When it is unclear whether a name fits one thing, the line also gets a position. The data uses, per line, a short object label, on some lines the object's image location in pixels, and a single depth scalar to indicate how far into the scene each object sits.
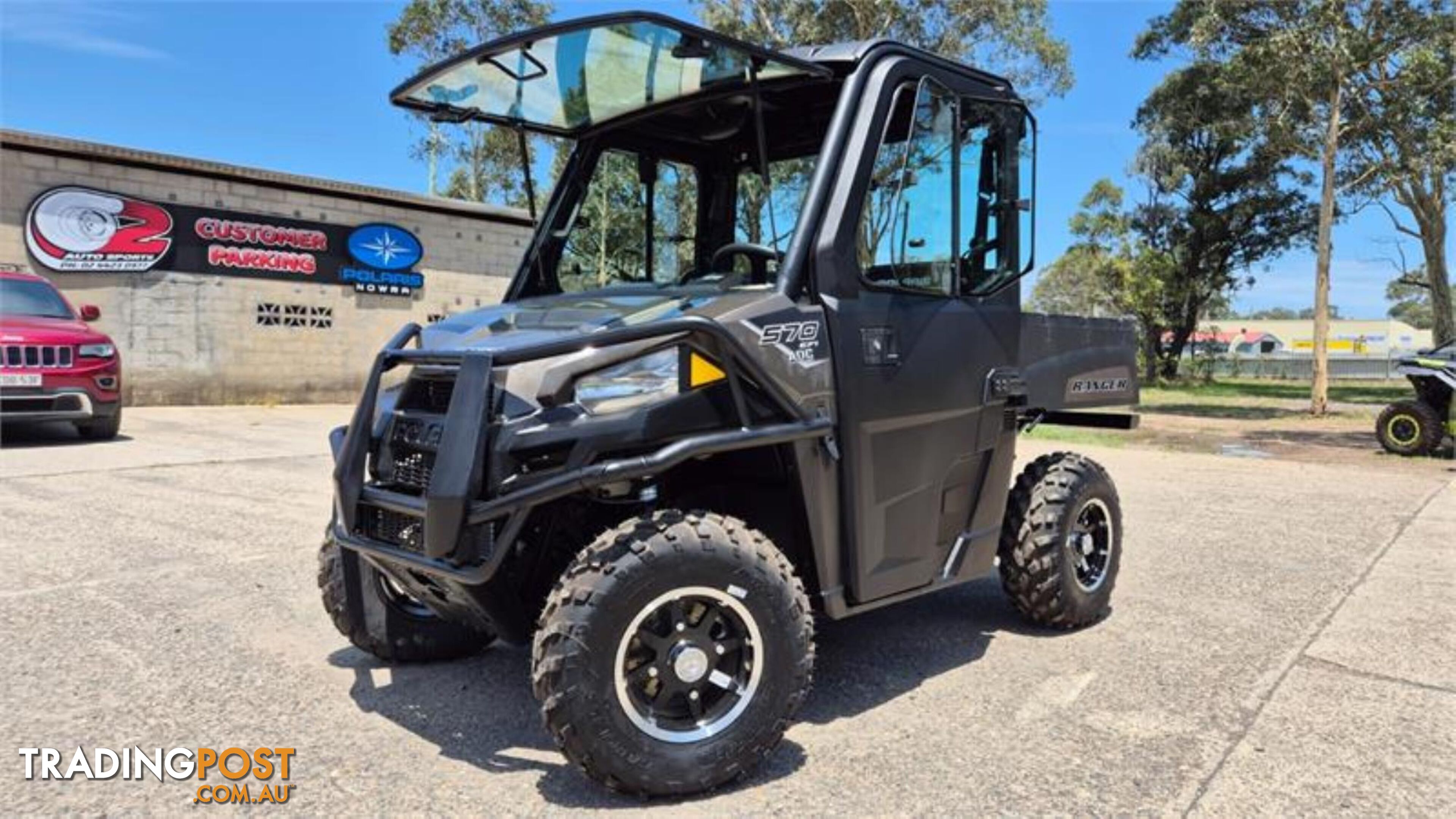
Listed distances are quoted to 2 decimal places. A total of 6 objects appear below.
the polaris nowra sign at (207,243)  15.52
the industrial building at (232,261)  15.55
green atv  13.62
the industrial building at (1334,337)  93.81
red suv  9.80
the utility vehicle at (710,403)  2.74
